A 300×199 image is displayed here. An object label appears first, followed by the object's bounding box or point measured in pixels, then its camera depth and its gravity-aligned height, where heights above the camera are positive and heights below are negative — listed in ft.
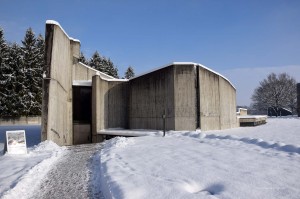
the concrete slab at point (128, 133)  39.80 -5.26
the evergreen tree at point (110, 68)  157.13 +29.67
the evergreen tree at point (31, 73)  106.57 +17.92
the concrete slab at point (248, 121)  66.71 -5.09
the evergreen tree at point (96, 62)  149.79 +32.49
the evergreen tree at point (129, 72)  161.20 +26.53
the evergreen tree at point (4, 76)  103.02 +15.80
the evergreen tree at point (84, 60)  155.37 +35.12
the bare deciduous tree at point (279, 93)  155.89 +8.76
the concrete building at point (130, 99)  40.10 +1.68
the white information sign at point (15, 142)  26.51 -4.36
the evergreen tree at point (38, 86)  109.35 +11.48
